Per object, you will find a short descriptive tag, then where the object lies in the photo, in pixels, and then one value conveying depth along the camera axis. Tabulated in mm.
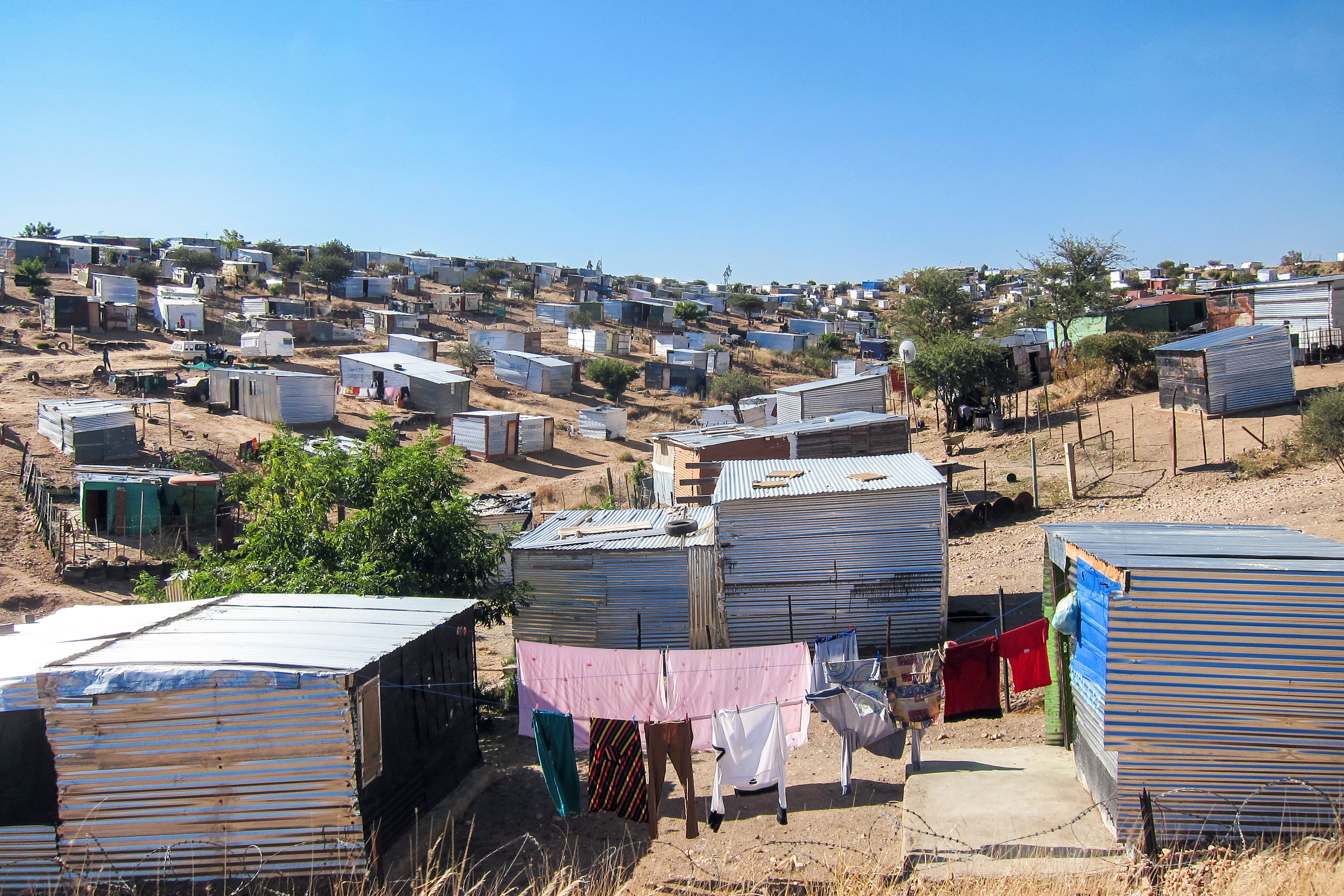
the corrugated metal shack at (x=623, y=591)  13086
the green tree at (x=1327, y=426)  16922
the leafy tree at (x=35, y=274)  48281
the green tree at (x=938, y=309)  43188
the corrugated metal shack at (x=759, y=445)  19625
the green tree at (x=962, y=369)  27234
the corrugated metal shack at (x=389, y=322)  52438
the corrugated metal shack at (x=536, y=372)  44719
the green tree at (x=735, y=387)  48094
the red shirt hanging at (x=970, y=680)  9281
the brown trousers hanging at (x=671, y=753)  7512
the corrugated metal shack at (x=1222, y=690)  6184
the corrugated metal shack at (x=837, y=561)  12938
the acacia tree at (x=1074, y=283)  34875
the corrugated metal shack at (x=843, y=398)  26781
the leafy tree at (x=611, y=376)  45094
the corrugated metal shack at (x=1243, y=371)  21172
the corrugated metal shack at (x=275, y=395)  33750
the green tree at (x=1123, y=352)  26438
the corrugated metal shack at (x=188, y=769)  6789
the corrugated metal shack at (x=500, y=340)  49469
